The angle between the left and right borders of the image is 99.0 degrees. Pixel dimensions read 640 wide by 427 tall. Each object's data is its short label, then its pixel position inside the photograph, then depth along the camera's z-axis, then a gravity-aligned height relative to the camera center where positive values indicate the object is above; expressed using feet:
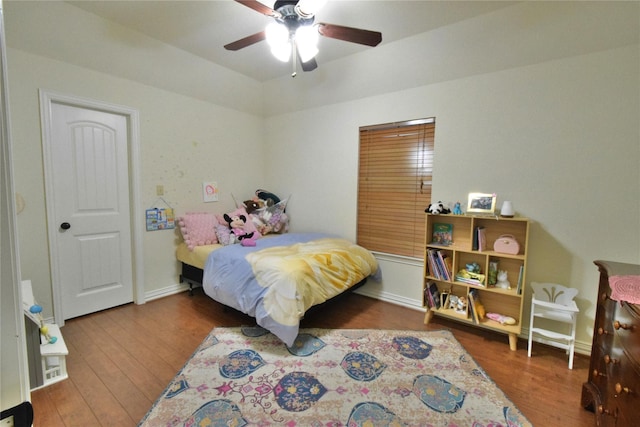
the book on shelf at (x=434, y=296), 8.55 -3.26
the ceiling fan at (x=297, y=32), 5.52 +3.52
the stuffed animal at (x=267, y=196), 13.02 -0.37
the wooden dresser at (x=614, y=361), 3.37 -2.41
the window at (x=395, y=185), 9.57 +0.22
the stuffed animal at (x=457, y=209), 8.37 -0.52
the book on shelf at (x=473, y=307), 7.80 -3.29
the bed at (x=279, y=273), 6.89 -2.51
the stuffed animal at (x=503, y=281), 7.79 -2.53
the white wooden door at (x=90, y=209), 8.16 -0.76
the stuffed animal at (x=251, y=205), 12.11 -0.75
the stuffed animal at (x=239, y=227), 10.28 -1.54
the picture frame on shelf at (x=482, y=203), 7.84 -0.31
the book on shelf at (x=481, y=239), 7.88 -1.33
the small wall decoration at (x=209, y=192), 11.53 -0.19
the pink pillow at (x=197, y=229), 10.34 -1.63
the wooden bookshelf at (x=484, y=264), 7.46 -2.14
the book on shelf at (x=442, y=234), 8.82 -1.36
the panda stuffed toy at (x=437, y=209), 8.39 -0.53
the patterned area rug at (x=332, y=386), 5.03 -4.17
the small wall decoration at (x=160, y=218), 10.00 -1.19
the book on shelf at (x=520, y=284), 7.36 -2.43
